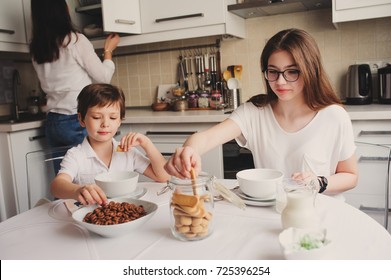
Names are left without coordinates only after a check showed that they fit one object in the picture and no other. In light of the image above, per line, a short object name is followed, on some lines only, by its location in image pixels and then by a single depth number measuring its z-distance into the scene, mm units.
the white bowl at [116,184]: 1039
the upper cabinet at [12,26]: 2406
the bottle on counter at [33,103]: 2812
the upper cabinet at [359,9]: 1938
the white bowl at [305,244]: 667
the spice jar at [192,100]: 2637
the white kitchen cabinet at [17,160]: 2197
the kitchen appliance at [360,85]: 2137
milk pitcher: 801
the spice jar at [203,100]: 2598
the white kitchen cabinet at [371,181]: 1246
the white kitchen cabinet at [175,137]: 2223
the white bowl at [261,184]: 952
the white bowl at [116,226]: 804
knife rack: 2666
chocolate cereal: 838
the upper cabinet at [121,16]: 2340
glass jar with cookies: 779
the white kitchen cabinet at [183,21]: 2314
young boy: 1354
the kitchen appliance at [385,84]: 2049
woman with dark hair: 2105
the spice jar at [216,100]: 2520
